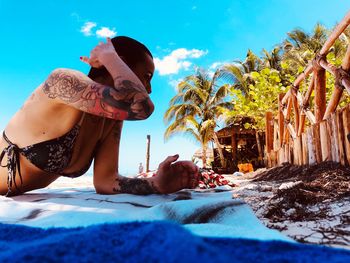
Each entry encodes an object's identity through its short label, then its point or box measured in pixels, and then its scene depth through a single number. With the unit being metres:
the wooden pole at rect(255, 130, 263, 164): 16.80
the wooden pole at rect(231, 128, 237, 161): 18.82
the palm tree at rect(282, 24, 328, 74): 18.22
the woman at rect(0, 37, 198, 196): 1.70
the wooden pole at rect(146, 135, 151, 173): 17.57
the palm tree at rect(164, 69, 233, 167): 21.62
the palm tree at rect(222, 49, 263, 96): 19.56
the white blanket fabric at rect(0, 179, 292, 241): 0.80
